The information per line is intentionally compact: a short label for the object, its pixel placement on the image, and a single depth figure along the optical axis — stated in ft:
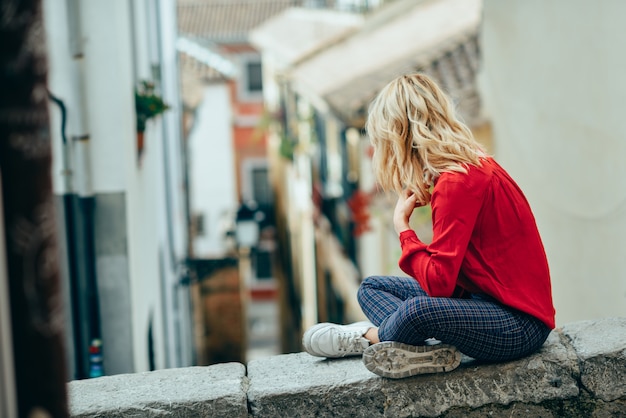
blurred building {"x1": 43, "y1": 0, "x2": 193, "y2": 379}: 18.25
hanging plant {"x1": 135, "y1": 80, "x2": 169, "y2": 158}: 21.99
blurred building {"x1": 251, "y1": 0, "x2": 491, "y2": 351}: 30.63
